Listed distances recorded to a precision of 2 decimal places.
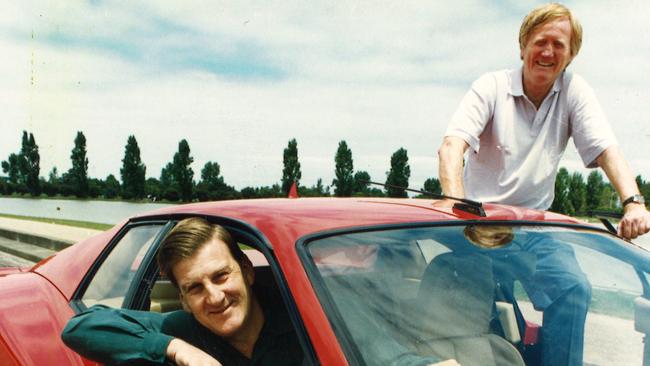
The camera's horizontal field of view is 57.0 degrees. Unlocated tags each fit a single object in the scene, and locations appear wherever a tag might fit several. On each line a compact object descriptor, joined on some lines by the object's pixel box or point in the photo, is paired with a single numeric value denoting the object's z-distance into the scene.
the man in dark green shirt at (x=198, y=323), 1.78
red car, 1.58
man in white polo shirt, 2.93
